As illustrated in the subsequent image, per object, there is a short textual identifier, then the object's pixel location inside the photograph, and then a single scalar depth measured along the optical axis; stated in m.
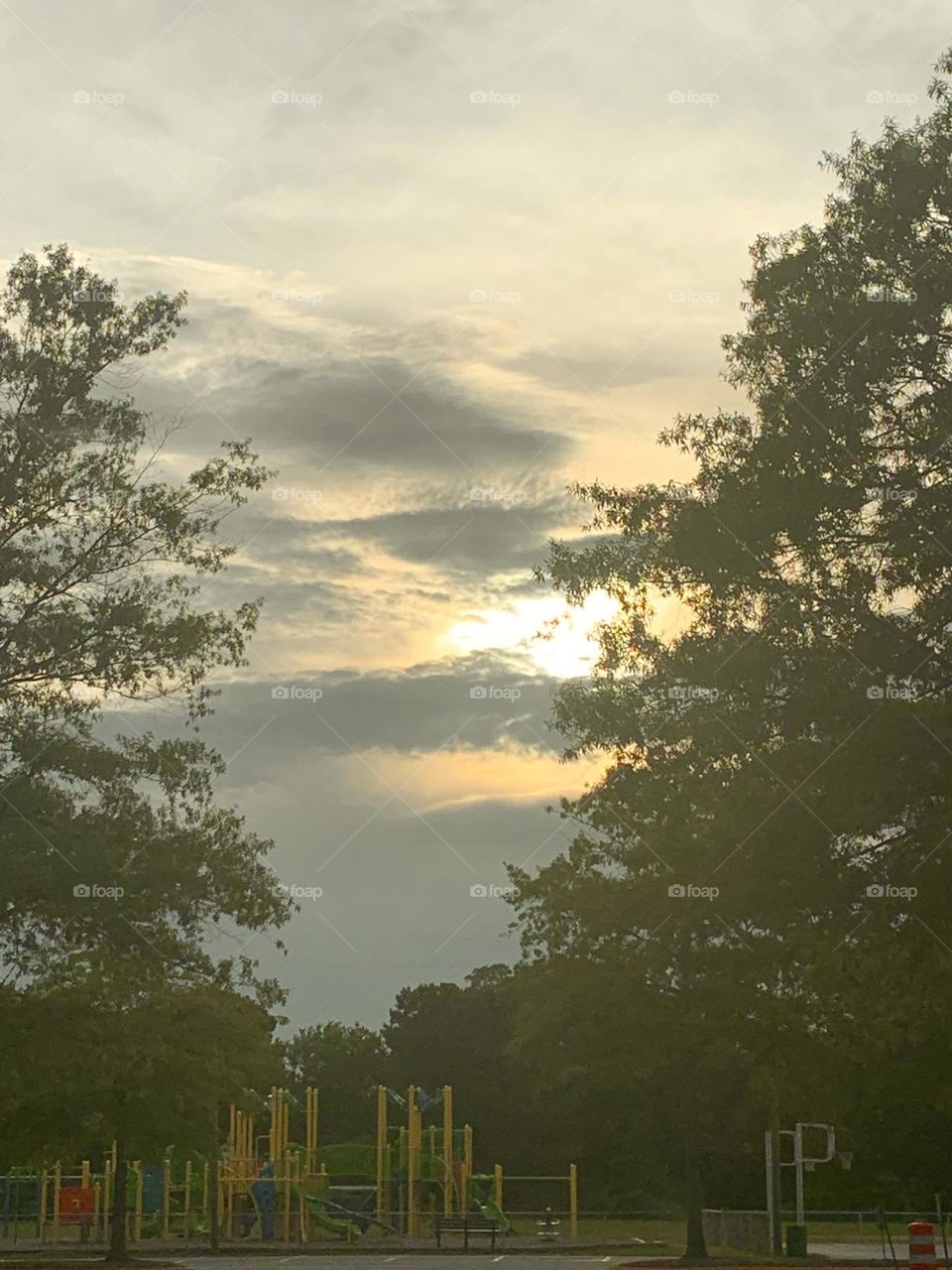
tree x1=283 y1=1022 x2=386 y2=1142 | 94.44
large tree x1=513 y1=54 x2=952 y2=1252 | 19.70
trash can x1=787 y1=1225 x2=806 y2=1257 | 36.91
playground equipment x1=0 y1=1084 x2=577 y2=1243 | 47.50
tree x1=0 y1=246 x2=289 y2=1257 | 23.97
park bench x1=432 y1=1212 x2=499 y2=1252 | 45.47
